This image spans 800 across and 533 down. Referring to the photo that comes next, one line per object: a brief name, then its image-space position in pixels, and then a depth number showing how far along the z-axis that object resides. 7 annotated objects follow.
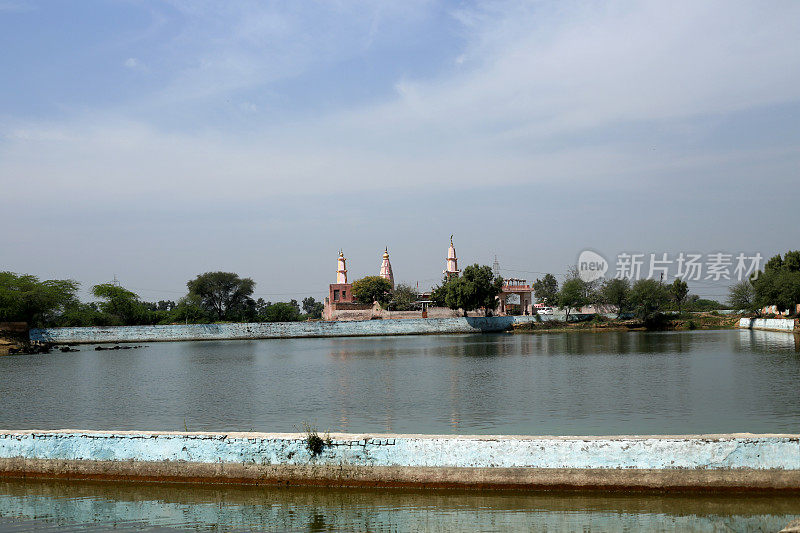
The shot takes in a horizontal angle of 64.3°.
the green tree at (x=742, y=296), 79.03
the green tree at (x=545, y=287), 115.12
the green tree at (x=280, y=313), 105.50
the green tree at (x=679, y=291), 92.40
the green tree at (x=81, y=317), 71.81
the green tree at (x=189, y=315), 89.00
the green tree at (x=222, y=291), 106.06
